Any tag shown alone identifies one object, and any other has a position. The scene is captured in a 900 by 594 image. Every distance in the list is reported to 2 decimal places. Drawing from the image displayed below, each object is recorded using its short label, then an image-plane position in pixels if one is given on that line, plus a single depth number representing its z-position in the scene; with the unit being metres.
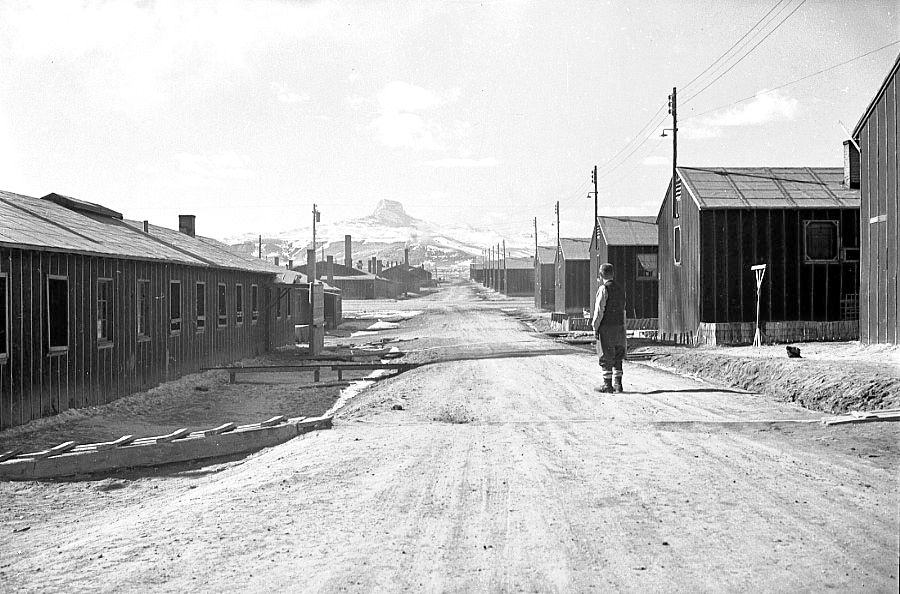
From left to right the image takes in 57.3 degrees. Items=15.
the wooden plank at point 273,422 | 11.60
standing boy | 13.62
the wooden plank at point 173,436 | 10.67
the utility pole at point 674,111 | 29.07
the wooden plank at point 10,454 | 9.83
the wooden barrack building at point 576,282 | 48.78
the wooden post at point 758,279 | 22.13
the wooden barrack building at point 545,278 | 61.53
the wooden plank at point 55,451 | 9.84
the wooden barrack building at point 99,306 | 12.51
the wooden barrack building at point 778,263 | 23.94
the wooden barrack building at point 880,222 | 16.75
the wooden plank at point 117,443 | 10.29
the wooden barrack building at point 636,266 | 35.41
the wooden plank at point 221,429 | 10.97
